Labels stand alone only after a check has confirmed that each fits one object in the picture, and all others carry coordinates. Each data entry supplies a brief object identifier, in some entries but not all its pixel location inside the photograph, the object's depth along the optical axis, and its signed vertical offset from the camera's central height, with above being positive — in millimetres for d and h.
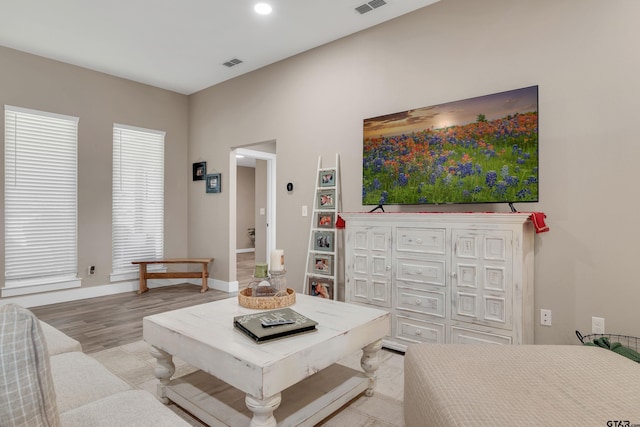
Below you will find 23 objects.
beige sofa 645 -618
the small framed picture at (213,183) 5119 +447
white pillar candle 2145 -284
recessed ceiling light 3168 +1864
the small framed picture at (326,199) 3713 +152
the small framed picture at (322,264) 3676 -535
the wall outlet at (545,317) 2561 -751
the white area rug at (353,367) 1896 -1111
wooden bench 4891 -848
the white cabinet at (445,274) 2371 -454
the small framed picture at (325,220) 3724 -71
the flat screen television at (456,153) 2572 +496
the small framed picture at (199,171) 5328 +648
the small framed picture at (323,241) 3688 -292
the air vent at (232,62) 4336 +1878
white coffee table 1432 -666
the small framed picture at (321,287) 3643 -772
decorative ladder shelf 3654 -241
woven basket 2113 -535
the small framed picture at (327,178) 3748 +379
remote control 1684 -528
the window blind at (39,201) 4016 +140
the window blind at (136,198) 4863 +218
